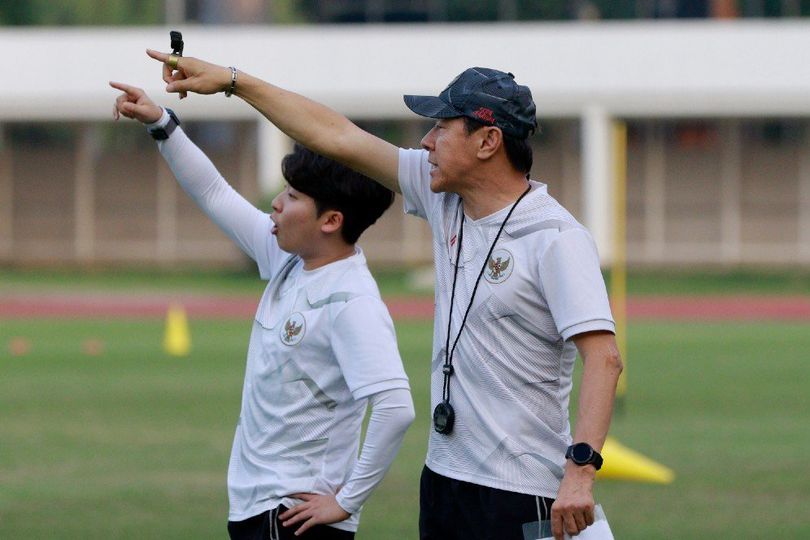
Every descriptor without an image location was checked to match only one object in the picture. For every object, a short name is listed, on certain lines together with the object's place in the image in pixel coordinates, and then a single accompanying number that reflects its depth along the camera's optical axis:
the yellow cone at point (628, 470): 21.36
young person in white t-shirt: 9.27
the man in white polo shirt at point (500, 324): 8.43
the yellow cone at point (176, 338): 40.03
